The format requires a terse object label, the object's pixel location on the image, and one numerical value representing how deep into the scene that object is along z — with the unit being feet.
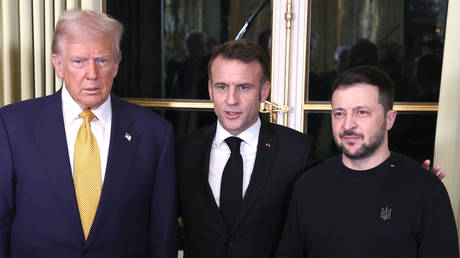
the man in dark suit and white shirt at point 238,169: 6.00
